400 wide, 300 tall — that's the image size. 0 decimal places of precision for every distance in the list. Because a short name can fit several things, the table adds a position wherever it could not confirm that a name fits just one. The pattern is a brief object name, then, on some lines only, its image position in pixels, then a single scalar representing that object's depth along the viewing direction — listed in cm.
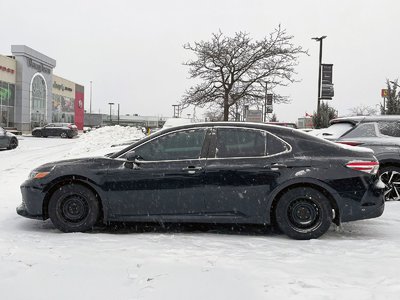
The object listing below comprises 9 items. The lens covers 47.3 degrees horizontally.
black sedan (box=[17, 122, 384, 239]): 541
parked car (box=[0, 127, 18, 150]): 2172
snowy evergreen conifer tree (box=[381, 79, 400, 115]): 2821
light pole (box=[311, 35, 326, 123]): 2491
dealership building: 4475
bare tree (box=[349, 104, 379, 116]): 9758
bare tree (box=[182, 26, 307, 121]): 2189
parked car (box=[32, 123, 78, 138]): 4247
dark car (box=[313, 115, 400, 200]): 793
